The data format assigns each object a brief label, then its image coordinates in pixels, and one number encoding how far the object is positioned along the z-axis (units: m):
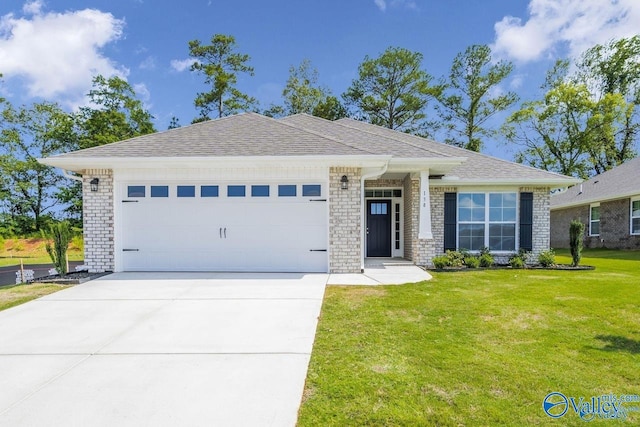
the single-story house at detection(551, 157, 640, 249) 15.30
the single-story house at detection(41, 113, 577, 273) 8.15
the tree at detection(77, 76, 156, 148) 24.62
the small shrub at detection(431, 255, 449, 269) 9.32
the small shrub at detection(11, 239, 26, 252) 19.05
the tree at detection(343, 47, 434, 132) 24.66
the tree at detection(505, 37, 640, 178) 24.34
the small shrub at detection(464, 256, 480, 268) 9.55
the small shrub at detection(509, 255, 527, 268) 9.64
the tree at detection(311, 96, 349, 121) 25.08
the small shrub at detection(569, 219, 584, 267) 9.72
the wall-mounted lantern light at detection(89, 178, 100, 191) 8.37
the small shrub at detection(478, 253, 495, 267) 9.79
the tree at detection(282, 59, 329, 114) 25.17
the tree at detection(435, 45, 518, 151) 25.16
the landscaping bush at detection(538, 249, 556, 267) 9.70
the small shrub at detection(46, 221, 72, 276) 7.62
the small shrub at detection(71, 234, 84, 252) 18.31
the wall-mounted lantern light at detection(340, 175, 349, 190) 8.16
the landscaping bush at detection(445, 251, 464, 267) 9.55
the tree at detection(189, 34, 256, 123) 24.67
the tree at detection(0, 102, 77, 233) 24.48
